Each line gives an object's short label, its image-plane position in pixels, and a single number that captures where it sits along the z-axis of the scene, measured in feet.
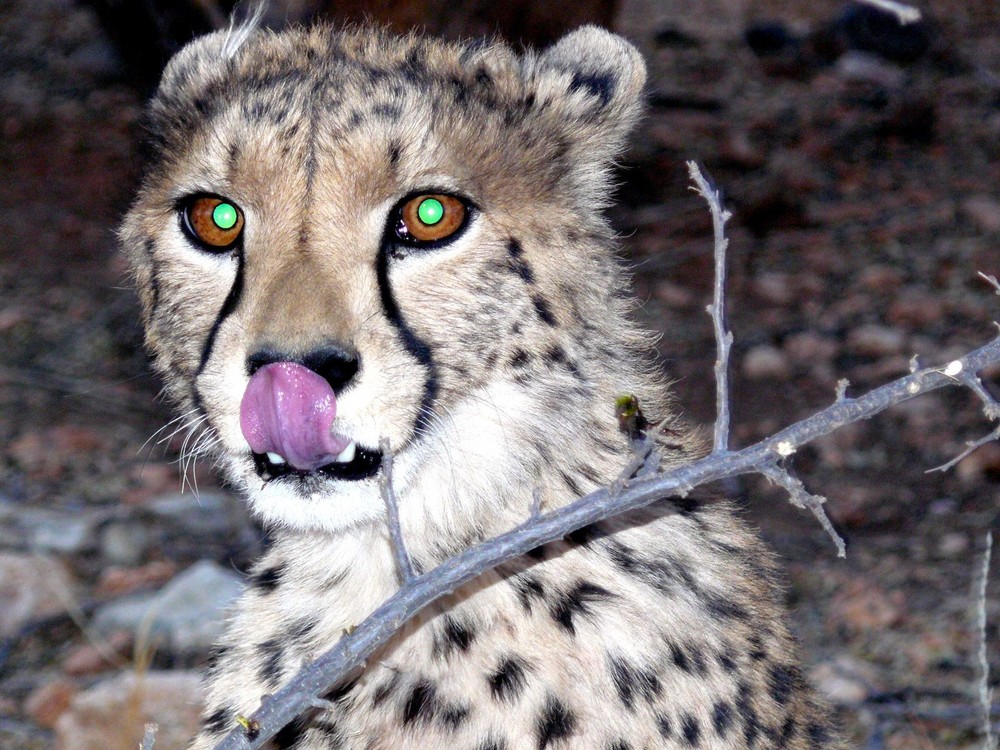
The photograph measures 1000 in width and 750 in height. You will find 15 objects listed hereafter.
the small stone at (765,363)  31.17
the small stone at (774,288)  35.22
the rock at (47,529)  25.20
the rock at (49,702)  20.85
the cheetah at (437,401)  11.30
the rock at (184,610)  22.13
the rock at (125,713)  19.34
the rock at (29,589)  23.09
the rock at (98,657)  21.89
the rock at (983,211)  37.49
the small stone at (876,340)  31.73
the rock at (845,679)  20.36
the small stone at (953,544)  24.27
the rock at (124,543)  25.34
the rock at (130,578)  24.20
